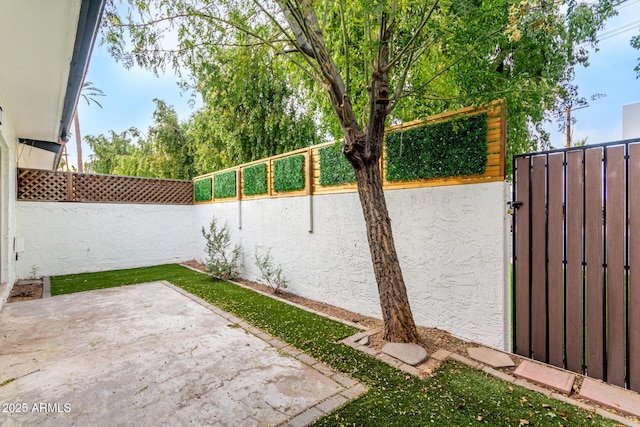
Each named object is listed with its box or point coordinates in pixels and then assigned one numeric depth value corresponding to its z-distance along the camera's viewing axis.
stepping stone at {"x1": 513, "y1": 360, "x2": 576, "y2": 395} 2.81
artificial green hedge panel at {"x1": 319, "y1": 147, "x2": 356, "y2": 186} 5.19
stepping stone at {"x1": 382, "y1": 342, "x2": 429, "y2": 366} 3.29
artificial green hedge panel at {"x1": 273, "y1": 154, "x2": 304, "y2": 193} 6.20
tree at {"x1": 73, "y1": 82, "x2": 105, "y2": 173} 12.95
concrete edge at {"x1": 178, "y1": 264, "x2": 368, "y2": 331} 4.46
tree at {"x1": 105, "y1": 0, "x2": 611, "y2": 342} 3.09
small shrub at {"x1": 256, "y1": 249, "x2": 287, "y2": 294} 6.58
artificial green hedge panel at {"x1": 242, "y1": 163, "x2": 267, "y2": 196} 7.30
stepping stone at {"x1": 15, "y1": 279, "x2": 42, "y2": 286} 7.40
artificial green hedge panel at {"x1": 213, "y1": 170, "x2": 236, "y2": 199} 8.48
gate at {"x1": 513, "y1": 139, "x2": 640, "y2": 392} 2.82
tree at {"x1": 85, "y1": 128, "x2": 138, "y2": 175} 23.06
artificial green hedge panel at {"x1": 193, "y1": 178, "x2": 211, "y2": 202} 9.86
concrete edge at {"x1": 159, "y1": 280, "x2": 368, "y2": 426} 2.41
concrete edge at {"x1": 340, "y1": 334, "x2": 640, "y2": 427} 2.46
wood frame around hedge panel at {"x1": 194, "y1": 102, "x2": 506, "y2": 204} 3.47
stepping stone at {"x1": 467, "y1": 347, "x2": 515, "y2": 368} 3.23
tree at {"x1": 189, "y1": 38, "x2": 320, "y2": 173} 10.41
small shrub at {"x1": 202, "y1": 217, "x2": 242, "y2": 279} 7.81
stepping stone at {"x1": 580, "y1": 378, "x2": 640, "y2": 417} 2.51
